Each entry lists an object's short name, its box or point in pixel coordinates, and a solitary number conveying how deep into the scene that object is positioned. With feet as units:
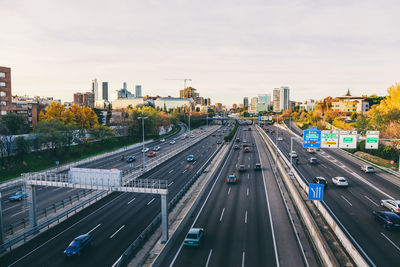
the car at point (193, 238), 66.03
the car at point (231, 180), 127.44
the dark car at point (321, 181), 119.64
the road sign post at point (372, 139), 85.35
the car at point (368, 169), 146.61
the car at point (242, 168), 153.42
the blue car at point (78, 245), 62.13
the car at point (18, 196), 107.24
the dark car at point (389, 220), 73.46
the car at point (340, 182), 117.86
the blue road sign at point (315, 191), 78.38
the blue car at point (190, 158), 187.41
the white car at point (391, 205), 86.89
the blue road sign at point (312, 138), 94.02
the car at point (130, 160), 183.83
